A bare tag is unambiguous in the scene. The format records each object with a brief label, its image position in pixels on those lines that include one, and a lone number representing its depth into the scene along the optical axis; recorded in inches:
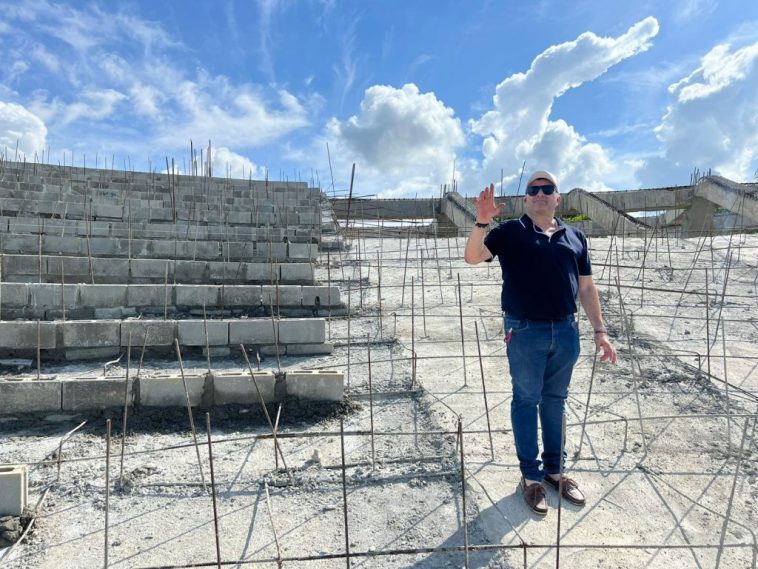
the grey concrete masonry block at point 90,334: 169.2
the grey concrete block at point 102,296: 200.7
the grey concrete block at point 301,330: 183.9
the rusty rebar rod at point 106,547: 67.6
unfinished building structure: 84.6
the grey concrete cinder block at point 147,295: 207.0
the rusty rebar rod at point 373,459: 105.6
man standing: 88.7
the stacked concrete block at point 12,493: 86.9
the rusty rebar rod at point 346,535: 69.1
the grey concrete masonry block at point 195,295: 213.2
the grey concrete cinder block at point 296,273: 250.1
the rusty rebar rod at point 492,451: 109.5
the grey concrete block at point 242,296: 217.0
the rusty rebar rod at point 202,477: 97.9
